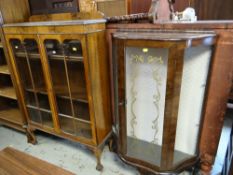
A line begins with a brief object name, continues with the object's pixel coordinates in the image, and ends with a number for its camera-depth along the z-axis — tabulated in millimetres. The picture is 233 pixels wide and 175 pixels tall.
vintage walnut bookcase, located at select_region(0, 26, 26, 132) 2095
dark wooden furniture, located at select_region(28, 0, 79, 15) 1775
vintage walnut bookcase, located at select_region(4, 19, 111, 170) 1389
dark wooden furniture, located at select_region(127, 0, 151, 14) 1868
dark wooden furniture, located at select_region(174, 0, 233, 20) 2162
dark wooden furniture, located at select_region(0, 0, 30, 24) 1691
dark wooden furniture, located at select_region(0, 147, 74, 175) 1302
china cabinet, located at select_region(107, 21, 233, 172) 1111
